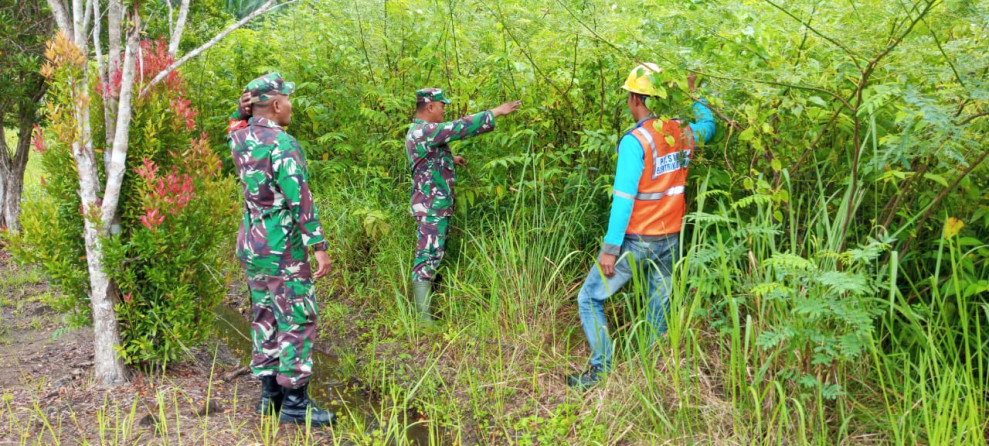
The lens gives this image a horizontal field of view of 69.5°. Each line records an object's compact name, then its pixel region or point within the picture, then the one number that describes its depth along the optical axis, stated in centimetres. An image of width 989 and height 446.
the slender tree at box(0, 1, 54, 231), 642
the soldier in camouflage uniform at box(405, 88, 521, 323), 504
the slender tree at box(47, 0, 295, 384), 390
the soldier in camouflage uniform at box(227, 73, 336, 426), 386
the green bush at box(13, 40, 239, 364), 402
